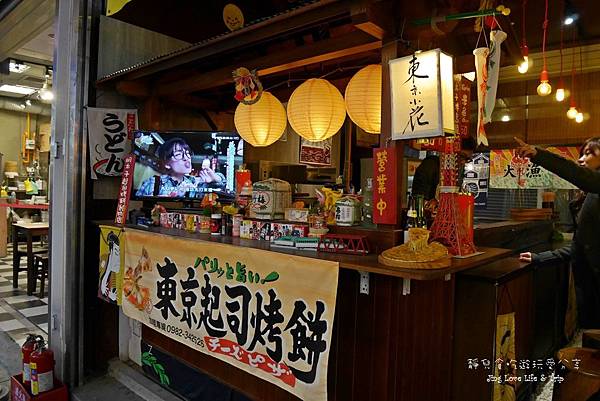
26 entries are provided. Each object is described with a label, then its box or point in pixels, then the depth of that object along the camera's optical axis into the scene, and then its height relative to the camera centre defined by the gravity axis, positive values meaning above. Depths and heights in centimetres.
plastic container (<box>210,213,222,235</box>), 322 -28
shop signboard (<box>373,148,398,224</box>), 233 +3
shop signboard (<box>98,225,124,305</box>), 361 -71
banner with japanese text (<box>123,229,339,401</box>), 219 -74
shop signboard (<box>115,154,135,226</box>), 380 -5
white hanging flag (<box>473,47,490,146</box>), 241 +68
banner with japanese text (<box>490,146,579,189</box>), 779 +44
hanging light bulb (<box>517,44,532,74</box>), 389 +140
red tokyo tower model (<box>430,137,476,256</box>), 228 -18
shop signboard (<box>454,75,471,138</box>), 285 +66
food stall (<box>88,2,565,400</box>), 221 -50
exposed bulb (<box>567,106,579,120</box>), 702 +145
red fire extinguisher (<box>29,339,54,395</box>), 343 -157
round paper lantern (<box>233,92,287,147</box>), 427 +74
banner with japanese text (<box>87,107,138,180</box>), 395 +49
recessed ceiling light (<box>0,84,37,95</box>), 1201 +290
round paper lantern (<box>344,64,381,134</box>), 344 +82
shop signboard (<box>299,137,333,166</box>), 757 +72
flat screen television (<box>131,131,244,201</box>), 378 +24
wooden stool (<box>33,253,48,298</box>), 635 -136
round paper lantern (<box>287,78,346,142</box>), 384 +79
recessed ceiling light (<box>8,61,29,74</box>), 936 +282
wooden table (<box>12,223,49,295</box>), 655 -97
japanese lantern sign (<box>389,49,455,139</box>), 214 +53
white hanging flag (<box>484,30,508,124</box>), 241 +75
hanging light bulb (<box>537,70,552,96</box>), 553 +149
